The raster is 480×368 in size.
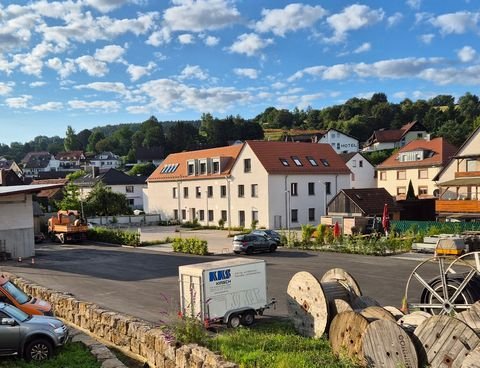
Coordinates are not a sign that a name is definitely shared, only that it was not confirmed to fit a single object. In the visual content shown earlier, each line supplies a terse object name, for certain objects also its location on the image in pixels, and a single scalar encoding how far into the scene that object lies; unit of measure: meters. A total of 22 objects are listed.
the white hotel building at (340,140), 118.12
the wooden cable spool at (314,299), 11.27
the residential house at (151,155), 139.75
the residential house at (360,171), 75.00
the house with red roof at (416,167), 63.00
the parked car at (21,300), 13.69
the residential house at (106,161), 165.88
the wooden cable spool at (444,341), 7.70
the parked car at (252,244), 32.34
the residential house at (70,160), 175.00
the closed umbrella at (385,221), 35.03
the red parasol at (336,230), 34.44
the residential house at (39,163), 172.50
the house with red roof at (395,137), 117.19
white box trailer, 13.02
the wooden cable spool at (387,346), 8.16
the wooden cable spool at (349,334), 9.16
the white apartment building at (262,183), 49.59
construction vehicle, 45.72
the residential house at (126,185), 83.19
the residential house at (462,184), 40.00
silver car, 11.19
